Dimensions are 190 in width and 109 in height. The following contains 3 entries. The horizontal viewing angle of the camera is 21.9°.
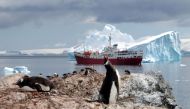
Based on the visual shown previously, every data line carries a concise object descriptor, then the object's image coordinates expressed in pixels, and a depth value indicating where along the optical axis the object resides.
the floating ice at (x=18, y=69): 65.16
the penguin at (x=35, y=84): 11.98
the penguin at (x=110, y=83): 11.94
